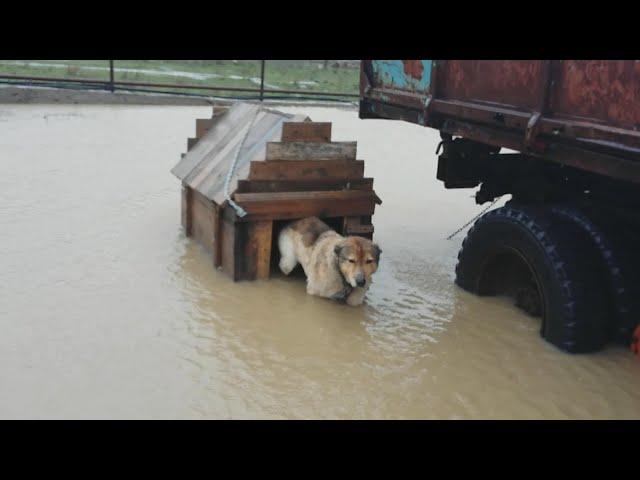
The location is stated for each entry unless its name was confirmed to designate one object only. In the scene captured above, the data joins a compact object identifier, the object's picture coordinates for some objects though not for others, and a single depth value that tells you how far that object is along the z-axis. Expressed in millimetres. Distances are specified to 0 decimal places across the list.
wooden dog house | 7219
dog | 6332
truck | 4949
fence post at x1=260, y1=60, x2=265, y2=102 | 22403
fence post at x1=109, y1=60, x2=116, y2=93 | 21219
